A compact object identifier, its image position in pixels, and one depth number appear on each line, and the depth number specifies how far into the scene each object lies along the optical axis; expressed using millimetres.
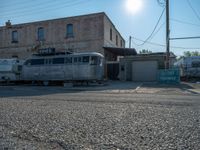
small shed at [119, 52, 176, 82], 29719
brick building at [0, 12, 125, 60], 32656
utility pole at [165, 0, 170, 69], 23688
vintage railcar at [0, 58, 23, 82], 26578
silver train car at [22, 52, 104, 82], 22547
